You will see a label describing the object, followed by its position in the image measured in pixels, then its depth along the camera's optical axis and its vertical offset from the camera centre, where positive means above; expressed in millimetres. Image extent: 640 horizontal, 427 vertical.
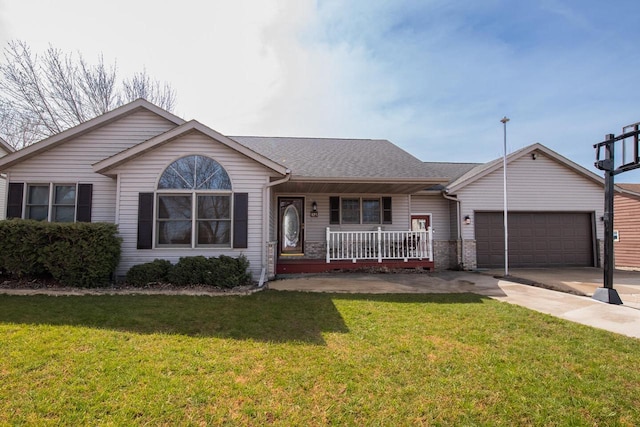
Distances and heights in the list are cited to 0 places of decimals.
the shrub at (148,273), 6926 -1067
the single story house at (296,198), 7762 +964
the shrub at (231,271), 6969 -1027
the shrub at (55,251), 6523 -525
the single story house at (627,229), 12695 +12
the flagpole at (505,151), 9523 +2598
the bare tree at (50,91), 14172 +7246
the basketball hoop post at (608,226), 6074 +67
